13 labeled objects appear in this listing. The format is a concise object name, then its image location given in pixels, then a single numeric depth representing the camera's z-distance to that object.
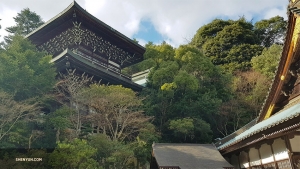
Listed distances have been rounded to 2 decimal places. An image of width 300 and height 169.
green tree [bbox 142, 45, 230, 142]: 19.25
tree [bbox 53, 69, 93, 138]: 13.54
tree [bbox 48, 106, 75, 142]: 12.52
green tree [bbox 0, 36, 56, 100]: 12.80
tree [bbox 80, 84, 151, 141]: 14.35
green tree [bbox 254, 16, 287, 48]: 36.41
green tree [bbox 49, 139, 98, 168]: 9.68
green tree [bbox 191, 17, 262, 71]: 30.92
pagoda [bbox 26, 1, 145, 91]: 17.97
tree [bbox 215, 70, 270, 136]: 20.48
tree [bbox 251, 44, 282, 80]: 23.84
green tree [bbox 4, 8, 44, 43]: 37.69
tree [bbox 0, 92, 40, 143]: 10.99
